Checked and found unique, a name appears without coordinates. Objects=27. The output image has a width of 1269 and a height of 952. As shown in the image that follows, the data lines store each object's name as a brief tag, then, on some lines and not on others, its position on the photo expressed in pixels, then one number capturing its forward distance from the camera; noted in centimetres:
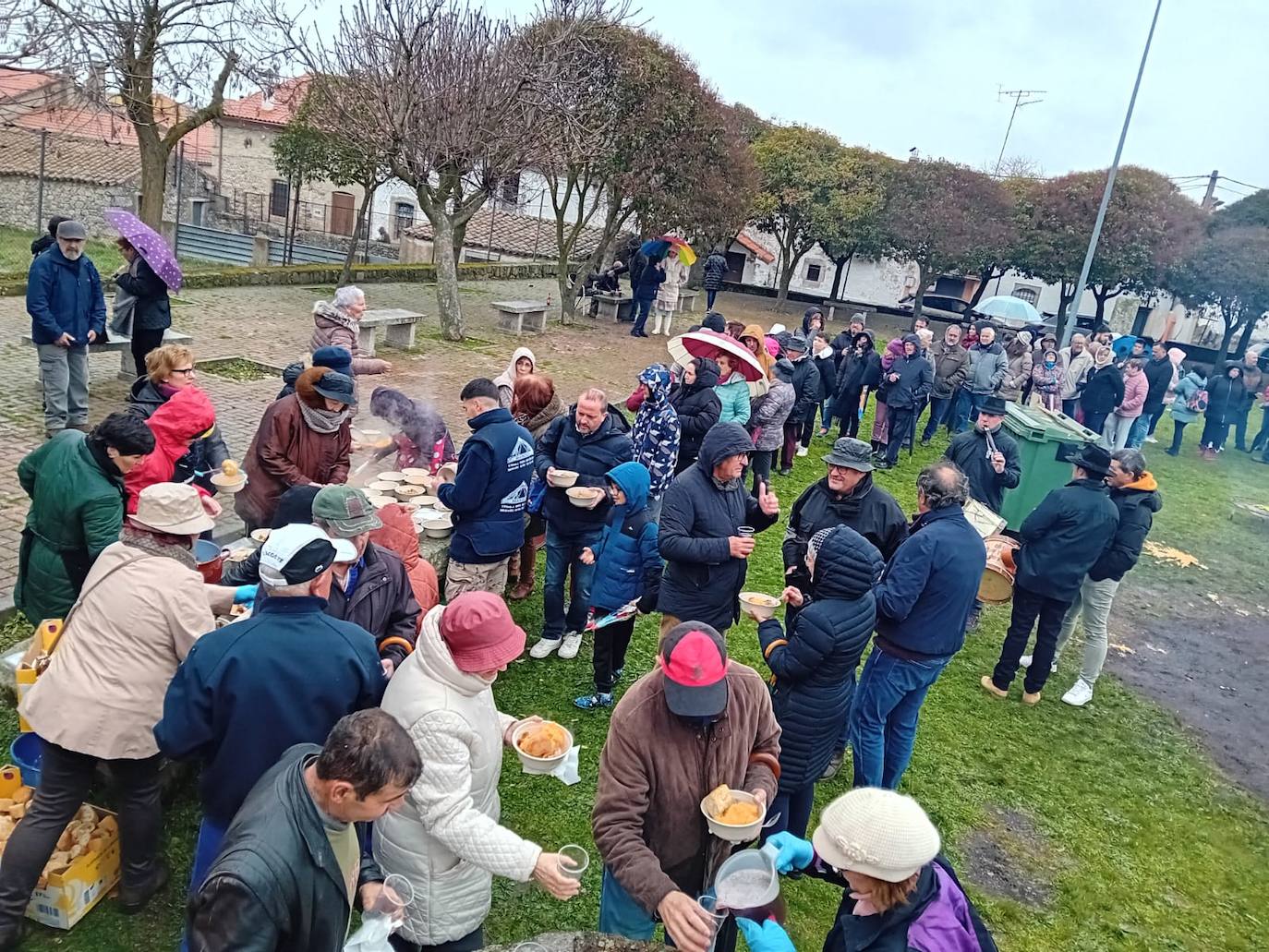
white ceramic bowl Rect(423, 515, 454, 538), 598
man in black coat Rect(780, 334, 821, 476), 1102
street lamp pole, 1748
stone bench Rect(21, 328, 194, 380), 974
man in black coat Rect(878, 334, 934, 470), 1175
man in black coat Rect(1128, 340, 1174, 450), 1462
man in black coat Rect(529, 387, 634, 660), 572
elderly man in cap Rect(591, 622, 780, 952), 276
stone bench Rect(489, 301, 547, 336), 1780
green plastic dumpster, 987
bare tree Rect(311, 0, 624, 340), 1418
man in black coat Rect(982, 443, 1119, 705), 604
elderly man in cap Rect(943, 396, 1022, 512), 788
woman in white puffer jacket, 274
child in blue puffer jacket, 537
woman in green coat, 387
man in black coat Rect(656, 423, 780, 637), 472
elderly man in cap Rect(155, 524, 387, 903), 280
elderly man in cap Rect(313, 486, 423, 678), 363
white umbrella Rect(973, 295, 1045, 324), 1558
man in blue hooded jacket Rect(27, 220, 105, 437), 782
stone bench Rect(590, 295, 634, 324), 2125
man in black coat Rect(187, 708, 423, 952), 209
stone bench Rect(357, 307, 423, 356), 1388
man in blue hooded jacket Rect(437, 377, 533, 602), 523
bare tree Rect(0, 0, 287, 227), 1319
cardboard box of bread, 338
